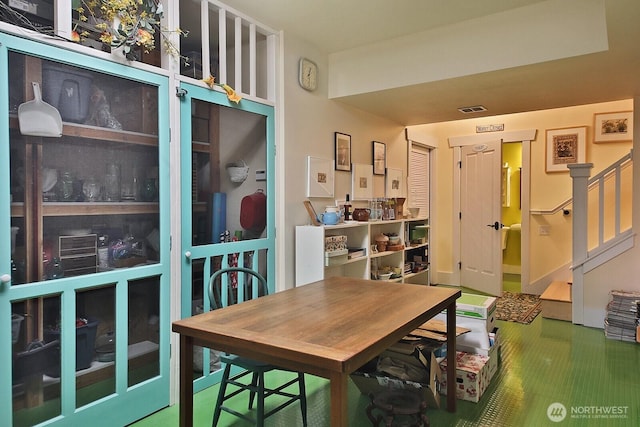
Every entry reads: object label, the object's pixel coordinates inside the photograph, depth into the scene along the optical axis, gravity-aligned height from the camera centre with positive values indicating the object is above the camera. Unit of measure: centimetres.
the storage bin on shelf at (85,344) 220 -74
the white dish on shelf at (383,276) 441 -75
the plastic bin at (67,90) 204 +60
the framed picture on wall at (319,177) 370 +27
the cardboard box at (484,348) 290 -101
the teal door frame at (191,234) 266 -18
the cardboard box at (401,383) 235 -103
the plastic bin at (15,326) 193 -56
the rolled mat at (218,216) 291 -7
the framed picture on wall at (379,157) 476 +57
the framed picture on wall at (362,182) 438 +27
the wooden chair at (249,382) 207 -93
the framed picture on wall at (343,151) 411 +56
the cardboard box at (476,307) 296 -74
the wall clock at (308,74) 358 +117
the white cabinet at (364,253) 344 -46
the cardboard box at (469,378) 260 -110
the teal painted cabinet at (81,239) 194 -17
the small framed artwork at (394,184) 504 +28
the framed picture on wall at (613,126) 491 +96
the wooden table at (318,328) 136 -48
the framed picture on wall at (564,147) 523 +76
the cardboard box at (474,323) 292 -85
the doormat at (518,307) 452 -122
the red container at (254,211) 317 -4
